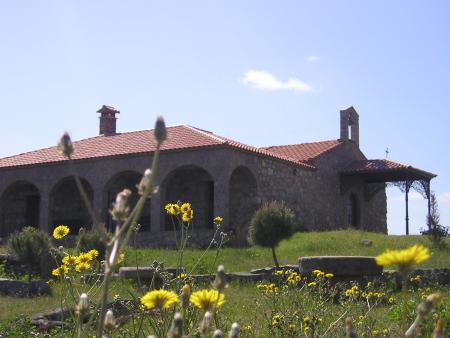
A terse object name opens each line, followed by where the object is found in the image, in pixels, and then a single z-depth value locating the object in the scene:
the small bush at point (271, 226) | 12.44
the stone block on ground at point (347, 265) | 7.91
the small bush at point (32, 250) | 11.30
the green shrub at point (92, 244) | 12.13
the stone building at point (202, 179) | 17.39
